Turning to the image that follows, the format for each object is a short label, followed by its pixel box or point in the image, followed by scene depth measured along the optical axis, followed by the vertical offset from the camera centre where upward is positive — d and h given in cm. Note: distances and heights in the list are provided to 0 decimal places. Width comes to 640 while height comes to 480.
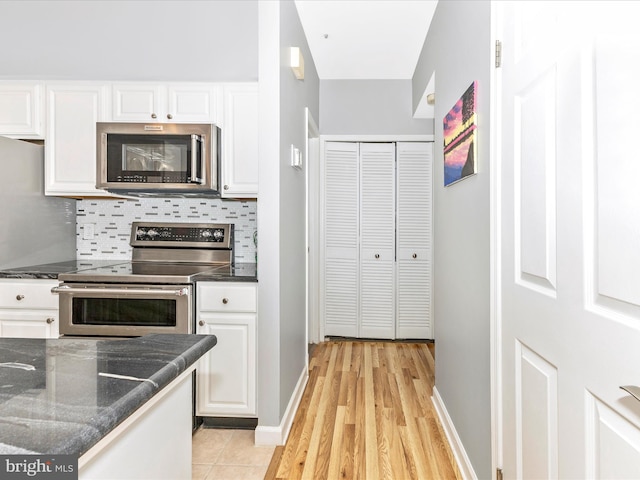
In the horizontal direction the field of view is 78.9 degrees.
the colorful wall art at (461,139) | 174 +52
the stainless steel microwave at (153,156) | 246 +55
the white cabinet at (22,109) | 264 +90
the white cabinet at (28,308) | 232 -40
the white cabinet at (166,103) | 260 +94
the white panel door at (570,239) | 80 +1
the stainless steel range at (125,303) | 217 -34
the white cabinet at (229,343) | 222 -58
